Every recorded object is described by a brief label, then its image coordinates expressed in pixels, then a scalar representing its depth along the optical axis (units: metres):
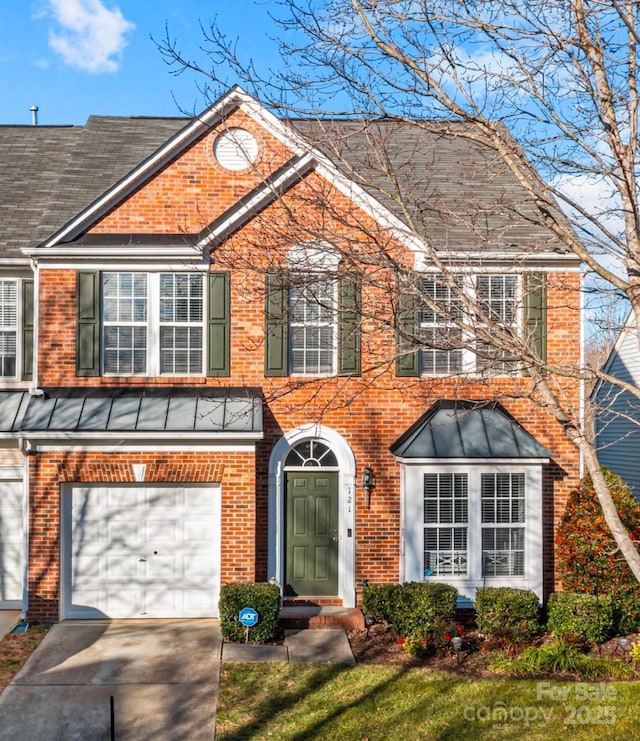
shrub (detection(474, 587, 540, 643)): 11.17
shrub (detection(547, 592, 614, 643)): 10.97
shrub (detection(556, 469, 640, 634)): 11.51
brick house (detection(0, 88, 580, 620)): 12.08
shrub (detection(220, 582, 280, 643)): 11.04
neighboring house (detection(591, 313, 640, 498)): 19.11
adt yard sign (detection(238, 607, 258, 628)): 10.82
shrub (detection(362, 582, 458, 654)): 10.65
